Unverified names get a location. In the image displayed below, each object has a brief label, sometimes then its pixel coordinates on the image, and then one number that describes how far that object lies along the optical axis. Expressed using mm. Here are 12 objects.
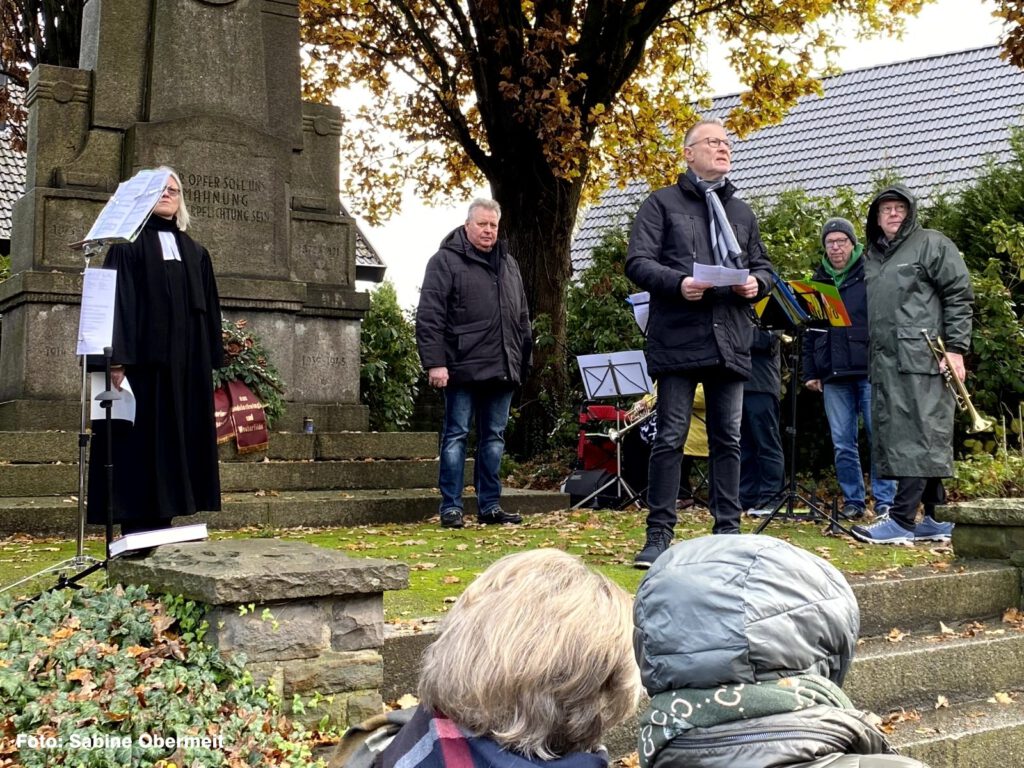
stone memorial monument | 9828
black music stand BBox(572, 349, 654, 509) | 11258
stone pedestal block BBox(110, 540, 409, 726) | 3922
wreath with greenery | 9508
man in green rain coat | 7609
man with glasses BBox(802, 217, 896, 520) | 9164
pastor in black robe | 6199
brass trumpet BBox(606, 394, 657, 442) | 10797
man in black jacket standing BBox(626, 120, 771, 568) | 6191
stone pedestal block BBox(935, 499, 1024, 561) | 6492
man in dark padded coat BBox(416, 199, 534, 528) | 8641
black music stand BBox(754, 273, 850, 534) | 7797
